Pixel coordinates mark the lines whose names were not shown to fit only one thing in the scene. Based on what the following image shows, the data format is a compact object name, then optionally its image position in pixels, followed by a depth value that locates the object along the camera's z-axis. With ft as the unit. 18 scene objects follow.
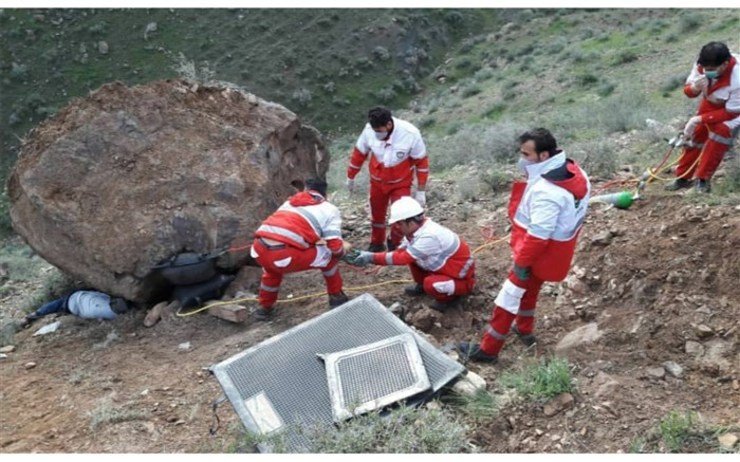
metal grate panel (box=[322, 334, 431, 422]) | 14.16
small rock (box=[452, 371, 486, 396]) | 14.90
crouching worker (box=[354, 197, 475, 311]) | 19.26
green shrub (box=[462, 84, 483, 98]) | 78.12
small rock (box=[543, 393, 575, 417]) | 14.40
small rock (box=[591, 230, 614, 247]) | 22.07
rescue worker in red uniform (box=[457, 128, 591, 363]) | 15.30
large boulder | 22.06
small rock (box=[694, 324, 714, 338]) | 16.47
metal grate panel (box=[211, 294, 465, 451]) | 14.49
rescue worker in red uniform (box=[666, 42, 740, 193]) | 21.75
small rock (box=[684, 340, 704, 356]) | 16.20
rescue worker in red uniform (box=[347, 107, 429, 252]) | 22.98
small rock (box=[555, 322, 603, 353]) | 17.58
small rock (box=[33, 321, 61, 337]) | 22.84
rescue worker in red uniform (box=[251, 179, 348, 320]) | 19.48
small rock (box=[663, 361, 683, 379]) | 15.70
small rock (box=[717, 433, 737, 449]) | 12.42
